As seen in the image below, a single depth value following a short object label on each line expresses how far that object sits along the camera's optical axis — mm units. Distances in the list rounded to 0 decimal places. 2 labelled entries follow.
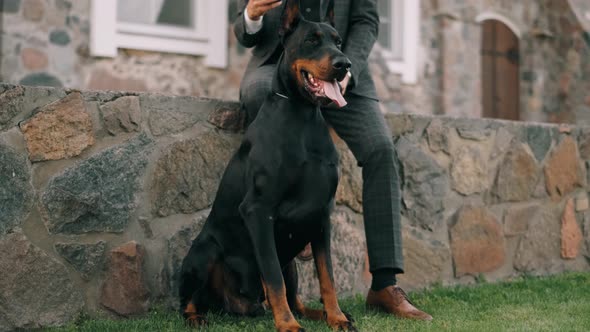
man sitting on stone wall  3580
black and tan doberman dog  3045
